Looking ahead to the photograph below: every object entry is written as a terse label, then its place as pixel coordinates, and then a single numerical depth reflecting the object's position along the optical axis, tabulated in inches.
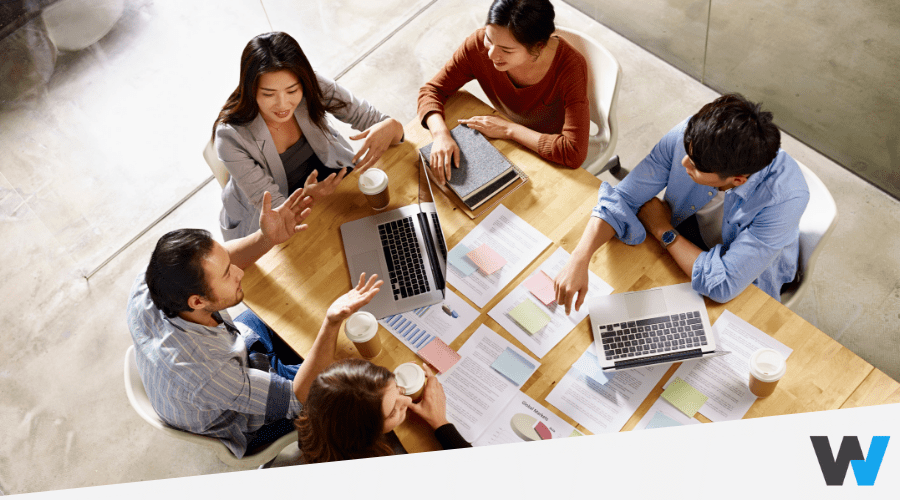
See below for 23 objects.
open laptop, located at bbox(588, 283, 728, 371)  67.7
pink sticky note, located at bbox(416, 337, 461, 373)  70.7
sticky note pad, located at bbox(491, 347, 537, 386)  69.2
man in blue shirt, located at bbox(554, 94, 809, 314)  63.2
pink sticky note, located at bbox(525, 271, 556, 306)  73.7
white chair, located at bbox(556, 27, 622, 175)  90.4
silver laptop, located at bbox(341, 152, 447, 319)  76.0
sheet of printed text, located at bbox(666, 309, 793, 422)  64.9
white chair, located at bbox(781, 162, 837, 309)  72.8
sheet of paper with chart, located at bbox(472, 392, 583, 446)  65.6
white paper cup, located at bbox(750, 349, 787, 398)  61.2
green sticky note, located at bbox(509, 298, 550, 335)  72.0
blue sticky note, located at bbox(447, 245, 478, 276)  77.0
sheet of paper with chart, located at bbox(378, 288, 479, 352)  73.0
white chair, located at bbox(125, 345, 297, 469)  70.9
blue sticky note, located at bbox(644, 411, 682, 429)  64.9
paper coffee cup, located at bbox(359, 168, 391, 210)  79.1
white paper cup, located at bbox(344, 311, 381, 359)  68.6
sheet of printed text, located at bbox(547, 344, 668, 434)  66.0
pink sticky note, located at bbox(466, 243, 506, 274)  76.4
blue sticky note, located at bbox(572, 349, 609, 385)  68.4
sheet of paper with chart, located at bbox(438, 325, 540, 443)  67.7
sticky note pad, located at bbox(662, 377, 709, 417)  65.1
